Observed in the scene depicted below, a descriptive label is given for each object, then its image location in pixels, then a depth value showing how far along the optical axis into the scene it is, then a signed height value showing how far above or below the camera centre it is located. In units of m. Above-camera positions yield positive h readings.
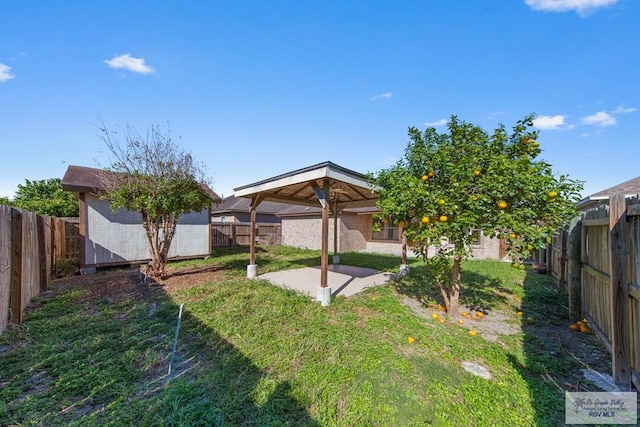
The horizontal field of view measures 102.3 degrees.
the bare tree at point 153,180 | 6.20 +0.99
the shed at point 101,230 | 8.30 -0.39
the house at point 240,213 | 20.20 +0.40
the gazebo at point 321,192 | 4.94 +0.69
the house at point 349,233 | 14.37 -0.93
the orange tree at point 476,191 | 3.32 +0.34
